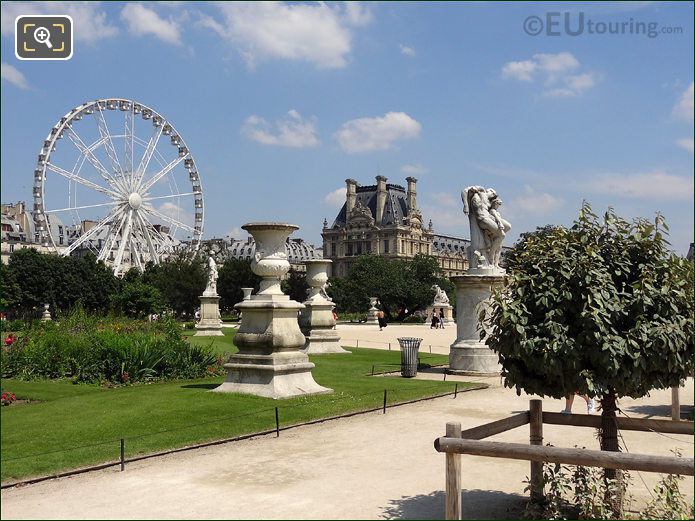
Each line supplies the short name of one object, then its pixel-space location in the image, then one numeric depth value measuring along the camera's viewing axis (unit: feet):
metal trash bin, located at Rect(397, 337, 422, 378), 64.03
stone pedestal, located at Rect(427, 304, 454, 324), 214.12
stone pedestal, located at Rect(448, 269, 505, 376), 65.51
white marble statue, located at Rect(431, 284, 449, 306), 225.25
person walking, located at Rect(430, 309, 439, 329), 173.98
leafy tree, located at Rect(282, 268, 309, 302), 271.08
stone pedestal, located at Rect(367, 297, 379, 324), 213.87
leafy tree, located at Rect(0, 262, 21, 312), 207.82
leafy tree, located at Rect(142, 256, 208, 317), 217.97
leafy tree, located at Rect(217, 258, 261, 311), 253.24
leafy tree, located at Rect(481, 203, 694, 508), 22.39
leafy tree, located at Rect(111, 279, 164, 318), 167.43
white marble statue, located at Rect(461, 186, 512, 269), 66.33
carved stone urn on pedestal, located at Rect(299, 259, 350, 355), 87.30
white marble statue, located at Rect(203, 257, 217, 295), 127.95
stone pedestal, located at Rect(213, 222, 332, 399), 47.52
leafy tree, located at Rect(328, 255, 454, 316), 247.50
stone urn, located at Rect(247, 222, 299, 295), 49.11
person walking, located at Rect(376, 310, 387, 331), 162.50
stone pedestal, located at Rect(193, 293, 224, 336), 122.23
